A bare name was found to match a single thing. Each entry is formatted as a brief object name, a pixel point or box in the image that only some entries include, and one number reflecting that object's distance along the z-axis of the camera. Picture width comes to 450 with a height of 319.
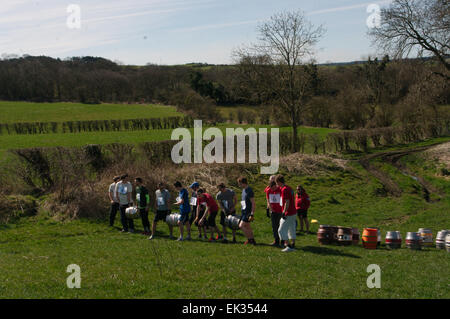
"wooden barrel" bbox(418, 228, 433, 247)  13.76
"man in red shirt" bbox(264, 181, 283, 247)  13.01
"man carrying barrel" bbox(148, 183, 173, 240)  14.48
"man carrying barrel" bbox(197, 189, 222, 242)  14.18
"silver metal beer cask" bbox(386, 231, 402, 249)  13.05
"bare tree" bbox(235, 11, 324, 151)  37.31
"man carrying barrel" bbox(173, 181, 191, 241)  13.88
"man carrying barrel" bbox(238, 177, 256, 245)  12.95
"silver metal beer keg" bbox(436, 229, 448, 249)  13.24
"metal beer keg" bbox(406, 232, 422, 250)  13.08
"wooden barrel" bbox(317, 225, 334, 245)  13.52
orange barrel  13.14
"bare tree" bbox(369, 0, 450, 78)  35.28
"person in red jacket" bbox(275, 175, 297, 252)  12.46
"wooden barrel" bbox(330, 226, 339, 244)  13.47
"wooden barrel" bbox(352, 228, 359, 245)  13.69
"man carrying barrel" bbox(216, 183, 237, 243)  13.98
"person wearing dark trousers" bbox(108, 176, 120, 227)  16.55
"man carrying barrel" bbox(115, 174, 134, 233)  15.89
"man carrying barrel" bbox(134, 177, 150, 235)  15.40
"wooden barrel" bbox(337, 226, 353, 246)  13.34
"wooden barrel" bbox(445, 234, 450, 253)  12.80
